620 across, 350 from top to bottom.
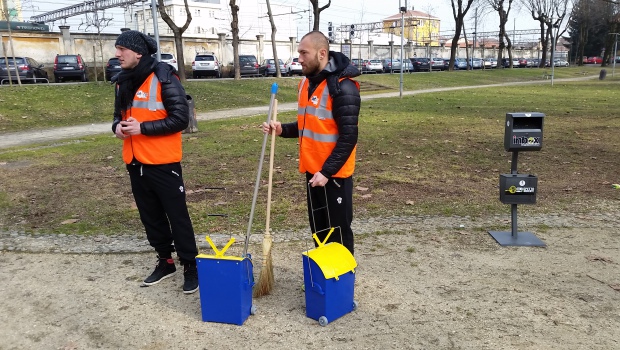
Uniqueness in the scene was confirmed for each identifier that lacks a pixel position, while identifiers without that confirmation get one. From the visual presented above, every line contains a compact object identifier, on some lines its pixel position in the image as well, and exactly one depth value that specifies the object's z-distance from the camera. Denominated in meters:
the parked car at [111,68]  24.38
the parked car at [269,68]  33.44
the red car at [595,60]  72.81
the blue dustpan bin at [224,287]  3.26
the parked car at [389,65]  40.20
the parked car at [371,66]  39.25
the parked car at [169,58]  29.09
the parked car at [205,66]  30.34
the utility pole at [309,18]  52.02
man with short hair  3.30
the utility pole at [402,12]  20.30
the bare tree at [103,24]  31.18
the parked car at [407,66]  42.00
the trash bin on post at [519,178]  4.55
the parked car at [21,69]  21.78
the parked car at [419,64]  43.59
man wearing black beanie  3.55
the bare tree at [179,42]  22.33
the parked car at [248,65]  32.56
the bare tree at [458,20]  42.50
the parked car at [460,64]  50.08
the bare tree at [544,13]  55.03
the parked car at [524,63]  60.43
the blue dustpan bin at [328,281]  3.26
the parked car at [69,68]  24.52
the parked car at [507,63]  60.52
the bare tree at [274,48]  29.92
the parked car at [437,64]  45.64
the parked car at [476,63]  50.42
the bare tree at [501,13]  48.28
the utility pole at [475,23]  58.17
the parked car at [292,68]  33.47
